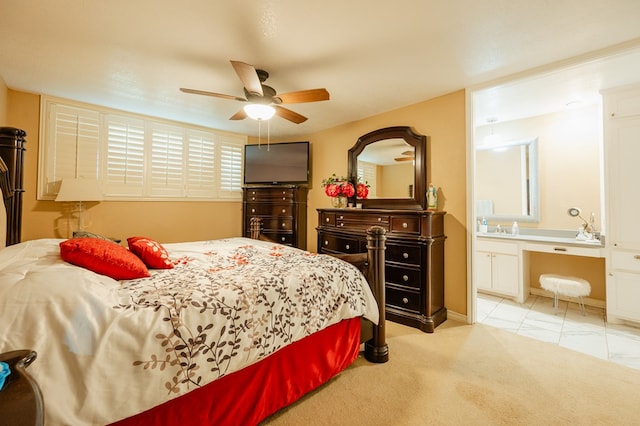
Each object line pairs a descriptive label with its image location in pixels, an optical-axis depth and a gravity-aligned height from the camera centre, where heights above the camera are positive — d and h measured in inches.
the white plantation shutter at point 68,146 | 123.7 +33.6
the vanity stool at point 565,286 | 116.6 -29.3
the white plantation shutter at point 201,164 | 166.1 +33.6
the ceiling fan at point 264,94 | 81.0 +42.3
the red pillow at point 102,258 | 54.8 -8.9
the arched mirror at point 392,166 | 128.3 +27.3
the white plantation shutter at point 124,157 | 138.5 +31.5
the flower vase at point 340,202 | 150.9 +9.2
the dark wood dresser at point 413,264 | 108.0 -19.0
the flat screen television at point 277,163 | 175.3 +36.2
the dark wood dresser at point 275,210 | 170.4 +4.9
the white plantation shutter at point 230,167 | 180.5 +34.8
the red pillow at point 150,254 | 70.2 -9.8
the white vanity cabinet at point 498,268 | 137.4 -25.6
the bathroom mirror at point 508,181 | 149.0 +22.7
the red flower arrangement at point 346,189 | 148.6 +16.2
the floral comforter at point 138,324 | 36.9 -18.0
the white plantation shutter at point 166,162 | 152.6 +32.3
